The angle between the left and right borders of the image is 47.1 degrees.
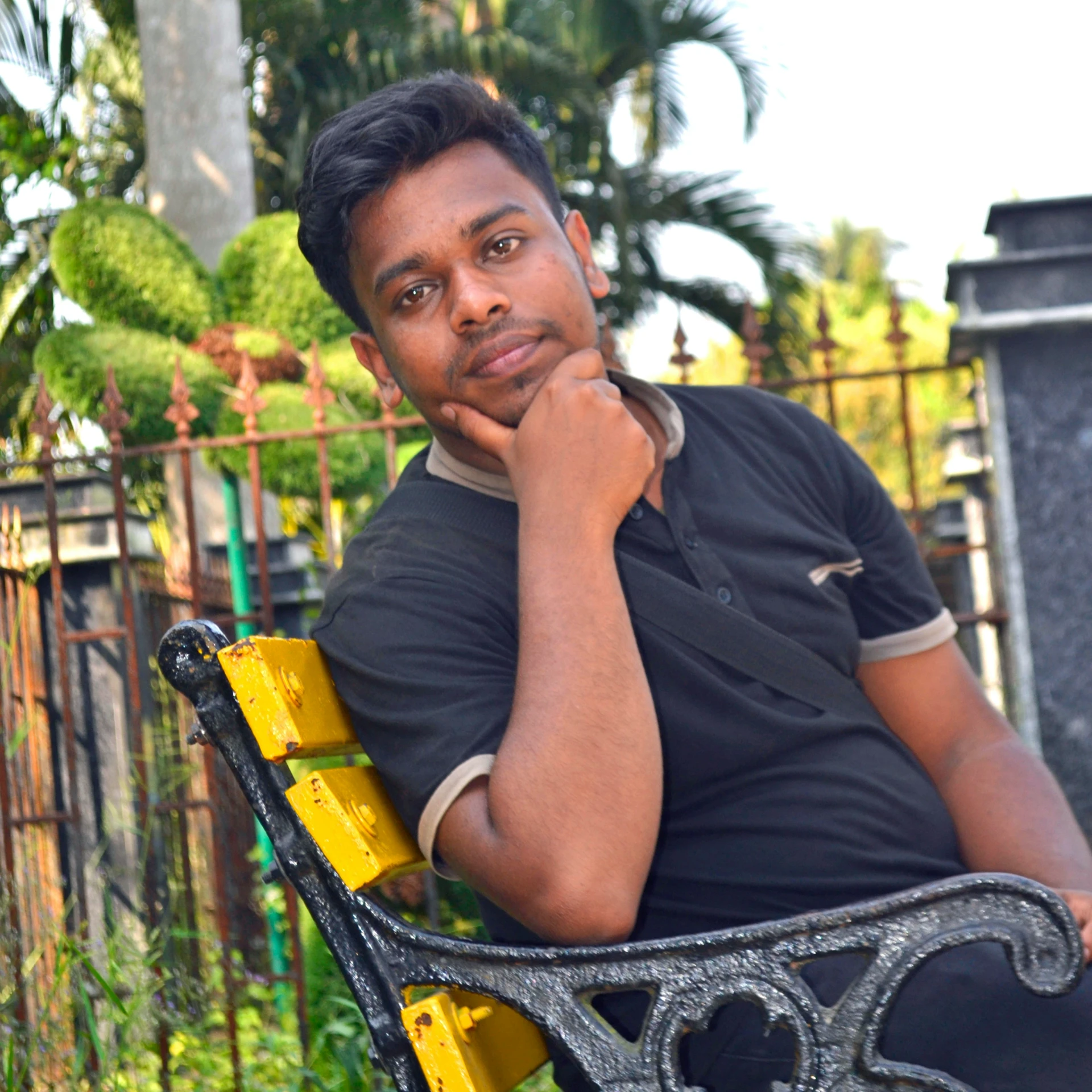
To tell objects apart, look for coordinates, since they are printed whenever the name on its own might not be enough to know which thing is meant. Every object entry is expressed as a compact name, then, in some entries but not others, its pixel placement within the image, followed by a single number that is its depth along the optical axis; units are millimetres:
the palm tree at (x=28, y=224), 11445
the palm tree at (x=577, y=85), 11906
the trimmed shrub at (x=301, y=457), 5895
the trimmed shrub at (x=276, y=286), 6841
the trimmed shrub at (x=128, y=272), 6891
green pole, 4336
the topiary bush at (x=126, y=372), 6336
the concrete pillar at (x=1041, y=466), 3615
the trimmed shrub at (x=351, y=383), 6363
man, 1341
